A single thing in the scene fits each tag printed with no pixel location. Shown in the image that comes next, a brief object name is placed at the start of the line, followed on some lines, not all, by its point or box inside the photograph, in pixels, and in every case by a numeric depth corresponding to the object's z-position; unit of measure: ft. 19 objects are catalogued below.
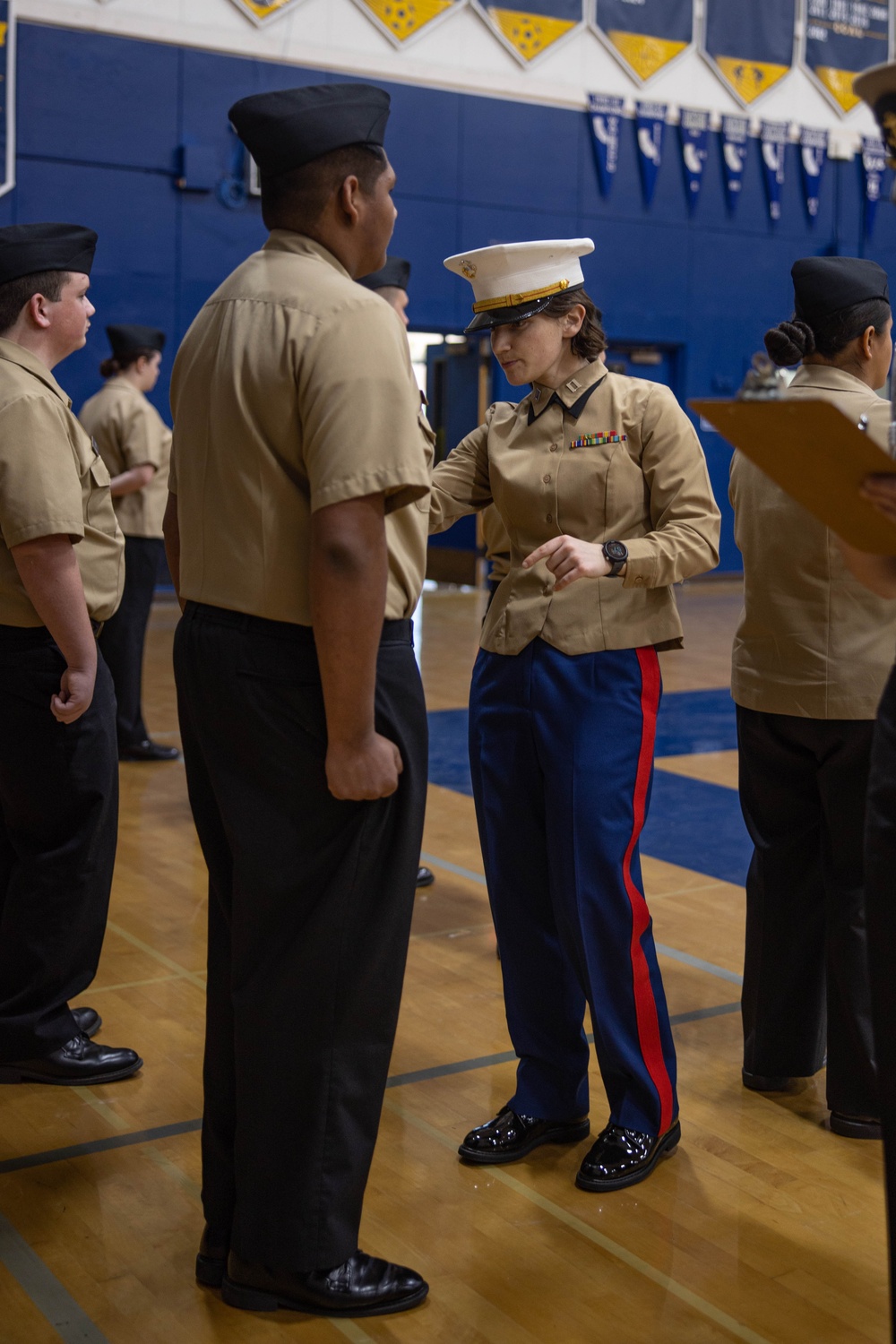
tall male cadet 6.25
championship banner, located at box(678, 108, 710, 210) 43.57
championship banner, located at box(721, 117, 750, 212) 44.29
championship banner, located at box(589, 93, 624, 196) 42.29
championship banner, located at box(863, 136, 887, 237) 46.80
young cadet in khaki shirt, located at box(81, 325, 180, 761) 20.20
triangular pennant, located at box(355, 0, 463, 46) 38.24
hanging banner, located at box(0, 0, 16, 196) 33.22
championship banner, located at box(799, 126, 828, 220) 45.70
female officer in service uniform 8.52
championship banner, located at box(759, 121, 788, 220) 44.91
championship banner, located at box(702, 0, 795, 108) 43.50
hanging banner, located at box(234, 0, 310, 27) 36.40
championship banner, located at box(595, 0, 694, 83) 41.73
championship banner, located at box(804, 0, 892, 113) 45.52
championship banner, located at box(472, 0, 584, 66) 40.19
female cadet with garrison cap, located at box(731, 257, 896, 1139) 8.94
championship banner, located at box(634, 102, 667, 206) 42.86
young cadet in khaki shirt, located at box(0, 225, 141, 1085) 9.41
